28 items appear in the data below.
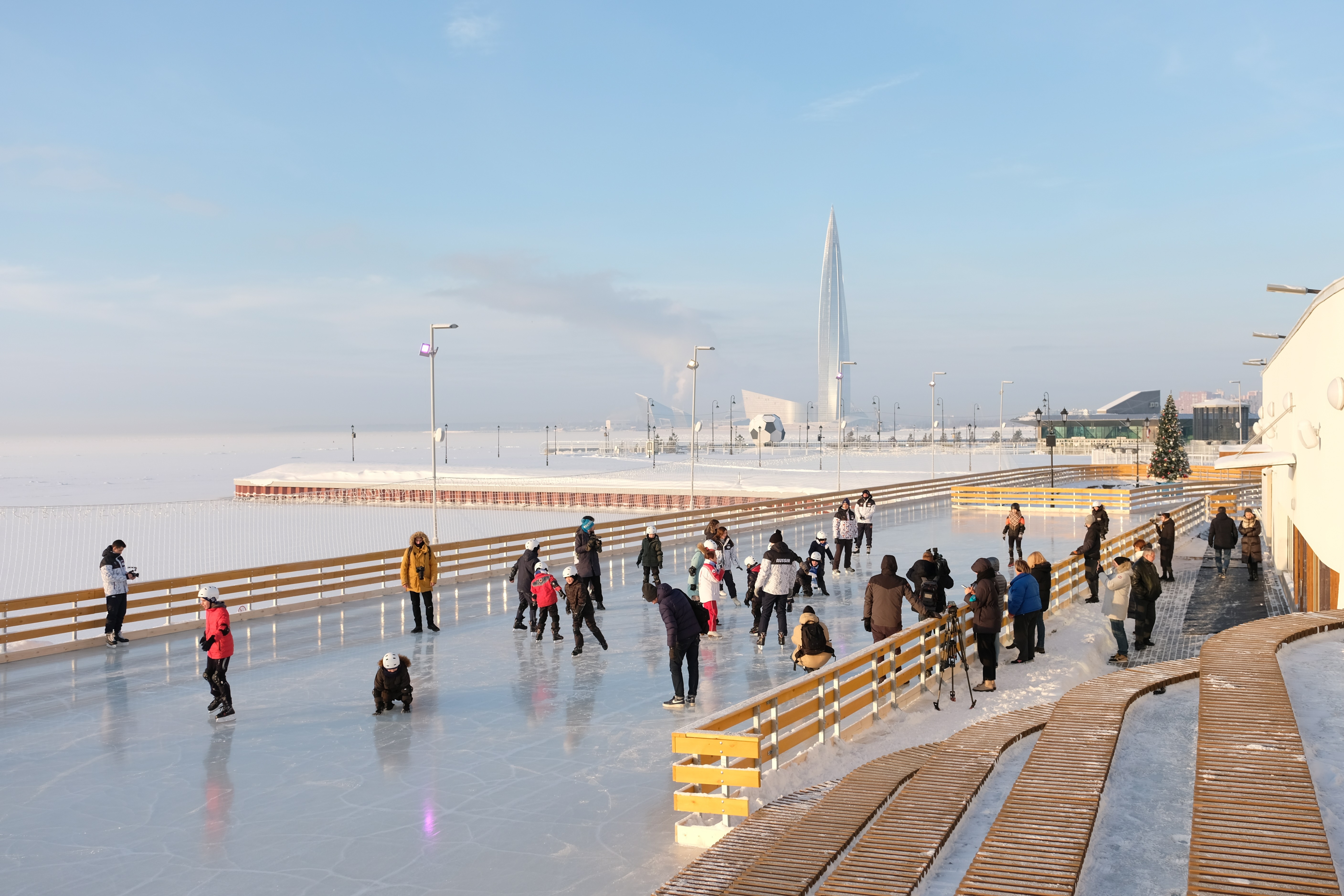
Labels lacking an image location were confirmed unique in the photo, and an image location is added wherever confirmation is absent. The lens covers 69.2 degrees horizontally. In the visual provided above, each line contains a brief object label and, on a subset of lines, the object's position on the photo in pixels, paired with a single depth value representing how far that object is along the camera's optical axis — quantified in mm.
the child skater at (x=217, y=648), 10422
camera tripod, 11688
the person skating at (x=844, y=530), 21219
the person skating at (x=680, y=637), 9883
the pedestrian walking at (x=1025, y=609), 12609
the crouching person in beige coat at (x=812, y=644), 10562
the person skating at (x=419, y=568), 14859
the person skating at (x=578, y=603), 13227
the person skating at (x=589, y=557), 15594
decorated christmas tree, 58562
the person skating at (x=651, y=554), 17766
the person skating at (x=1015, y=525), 22656
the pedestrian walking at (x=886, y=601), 11289
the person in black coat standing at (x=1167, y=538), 21906
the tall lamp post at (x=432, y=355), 24688
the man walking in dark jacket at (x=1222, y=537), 22922
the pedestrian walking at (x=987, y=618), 11328
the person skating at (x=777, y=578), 13219
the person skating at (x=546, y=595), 14305
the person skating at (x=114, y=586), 14453
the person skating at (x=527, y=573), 14555
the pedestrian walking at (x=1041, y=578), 13875
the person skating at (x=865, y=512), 24266
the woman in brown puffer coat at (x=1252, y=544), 23297
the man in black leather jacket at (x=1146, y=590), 14328
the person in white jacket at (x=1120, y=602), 13680
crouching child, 10734
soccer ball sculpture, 173750
